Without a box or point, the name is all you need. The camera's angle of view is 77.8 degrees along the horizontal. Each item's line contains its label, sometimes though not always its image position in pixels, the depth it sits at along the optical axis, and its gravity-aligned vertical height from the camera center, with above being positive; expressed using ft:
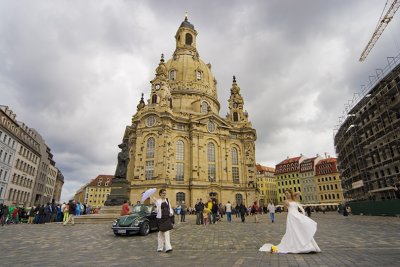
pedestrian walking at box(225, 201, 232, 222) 75.16 +0.71
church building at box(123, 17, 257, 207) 149.59 +43.55
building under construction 99.14 +31.03
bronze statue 79.46 +15.16
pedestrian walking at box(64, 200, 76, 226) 67.62 +1.20
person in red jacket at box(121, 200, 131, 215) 56.71 +0.88
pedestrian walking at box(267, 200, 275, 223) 73.21 +0.71
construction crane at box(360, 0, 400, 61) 127.61 +97.09
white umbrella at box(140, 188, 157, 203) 28.40 +2.06
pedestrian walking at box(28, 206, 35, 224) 76.02 -0.57
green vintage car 41.39 -1.47
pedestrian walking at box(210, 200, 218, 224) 68.08 +0.29
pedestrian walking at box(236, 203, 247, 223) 74.13 +0.51
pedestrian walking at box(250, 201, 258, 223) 72.66 +0.75
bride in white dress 24.13 -2.17
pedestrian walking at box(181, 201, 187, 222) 73.97 -0.17
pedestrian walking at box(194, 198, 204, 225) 65.98 +0.07
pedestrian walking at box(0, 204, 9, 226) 65.90 +0.47
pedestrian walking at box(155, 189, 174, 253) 26.66 -0.87
